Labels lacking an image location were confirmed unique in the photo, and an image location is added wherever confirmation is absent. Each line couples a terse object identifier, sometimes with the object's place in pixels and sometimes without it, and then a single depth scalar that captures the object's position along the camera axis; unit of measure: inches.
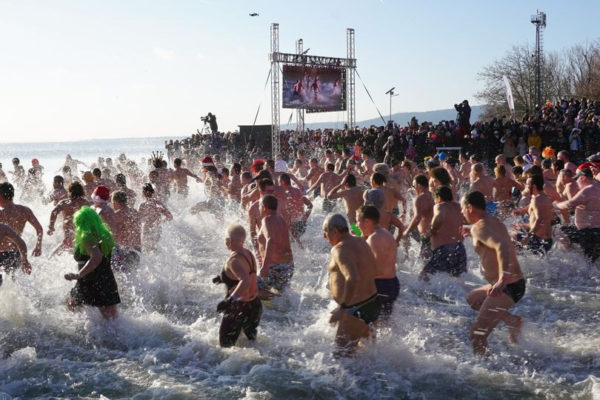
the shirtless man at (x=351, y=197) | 355.6
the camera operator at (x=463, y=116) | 772.0
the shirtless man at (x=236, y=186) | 497.7
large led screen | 1061.1
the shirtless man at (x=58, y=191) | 412.2
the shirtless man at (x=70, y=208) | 299.9
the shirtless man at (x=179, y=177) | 565.0
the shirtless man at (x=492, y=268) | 195.0
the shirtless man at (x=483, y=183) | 397.7
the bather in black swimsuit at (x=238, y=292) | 200.5
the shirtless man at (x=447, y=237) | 278.4
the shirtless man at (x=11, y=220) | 270.1
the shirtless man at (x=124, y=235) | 294.8
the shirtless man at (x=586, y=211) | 324.8
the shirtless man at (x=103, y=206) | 287.7
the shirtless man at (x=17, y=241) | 242.5
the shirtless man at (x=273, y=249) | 258.7
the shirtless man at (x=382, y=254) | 213.8
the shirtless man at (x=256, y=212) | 312.5
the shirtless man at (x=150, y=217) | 351.3
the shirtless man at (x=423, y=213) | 305.0
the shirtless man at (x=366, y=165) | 564.7
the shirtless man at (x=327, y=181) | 480.7
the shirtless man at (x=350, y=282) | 185.9
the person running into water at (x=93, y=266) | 229.3
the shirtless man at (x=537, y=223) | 307.4
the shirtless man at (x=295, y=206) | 375.9
